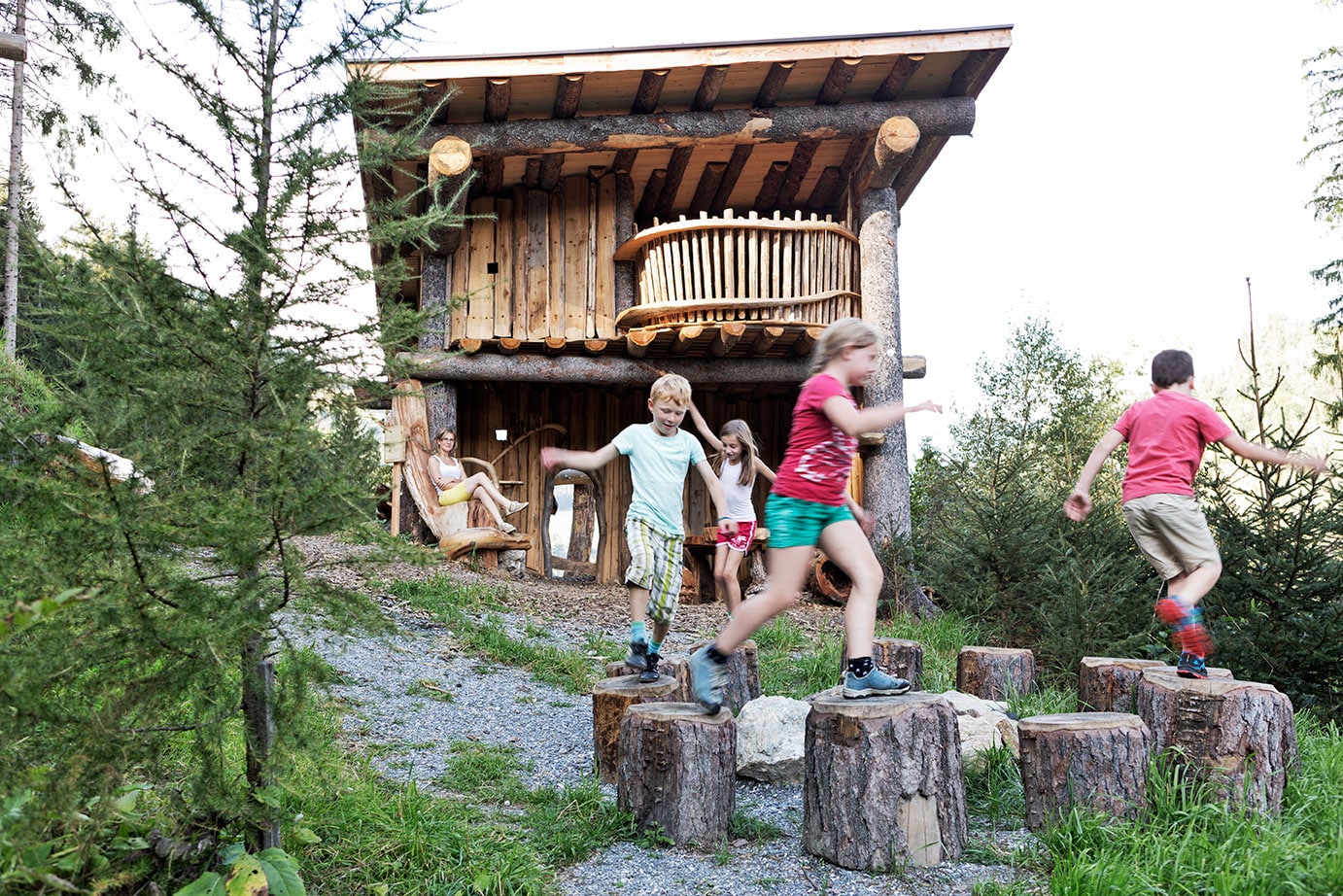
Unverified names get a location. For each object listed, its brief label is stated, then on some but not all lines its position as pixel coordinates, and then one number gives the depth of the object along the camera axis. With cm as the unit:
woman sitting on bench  1033
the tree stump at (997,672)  564
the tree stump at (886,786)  341
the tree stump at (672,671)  509
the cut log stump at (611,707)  447
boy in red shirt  459
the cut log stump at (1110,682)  471
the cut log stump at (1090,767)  358
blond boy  505
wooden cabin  938
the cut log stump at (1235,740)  382
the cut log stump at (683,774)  364
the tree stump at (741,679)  539
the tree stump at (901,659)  578
